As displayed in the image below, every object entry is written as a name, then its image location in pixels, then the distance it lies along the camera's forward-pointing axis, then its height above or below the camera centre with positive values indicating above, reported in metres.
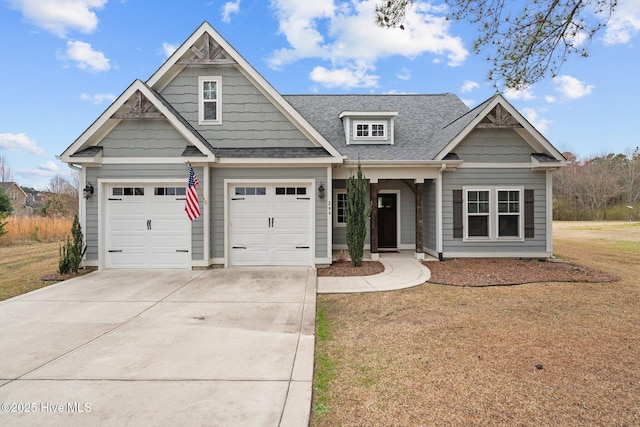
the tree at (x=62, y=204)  22.22 +0.58
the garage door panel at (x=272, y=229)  8.97 -0.47
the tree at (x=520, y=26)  5.01 +3.02
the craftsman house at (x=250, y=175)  8.55 +1.08
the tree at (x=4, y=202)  18.44 +0.59
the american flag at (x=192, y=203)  8.08 +0.23
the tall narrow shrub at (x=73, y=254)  8.09 -1.07
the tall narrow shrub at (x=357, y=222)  8.80 -0.27
